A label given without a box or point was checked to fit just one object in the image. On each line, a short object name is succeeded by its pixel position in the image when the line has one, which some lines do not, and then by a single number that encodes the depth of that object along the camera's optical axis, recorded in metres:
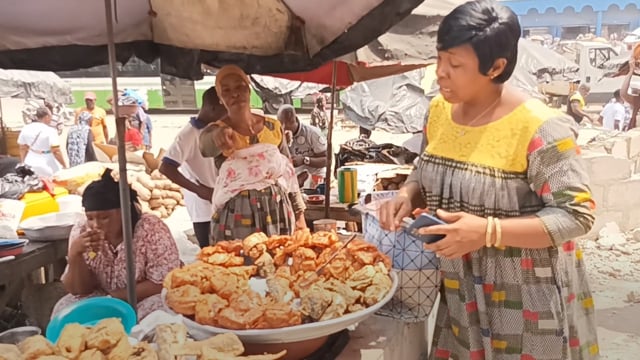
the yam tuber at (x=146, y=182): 8.27
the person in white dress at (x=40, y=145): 7.10
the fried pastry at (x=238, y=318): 1.23
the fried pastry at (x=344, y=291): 1.37
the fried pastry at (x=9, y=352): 1.05
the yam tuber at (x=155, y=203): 8.24
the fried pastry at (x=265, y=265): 1.62
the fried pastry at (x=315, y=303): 1.30
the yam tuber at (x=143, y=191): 7.99
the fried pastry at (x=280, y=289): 1.35
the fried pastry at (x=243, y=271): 1.53
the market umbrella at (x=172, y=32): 2.52
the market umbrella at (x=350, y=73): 5.00
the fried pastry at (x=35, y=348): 1.07
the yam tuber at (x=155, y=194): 8.30
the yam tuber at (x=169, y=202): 8.34
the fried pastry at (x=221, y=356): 1.10
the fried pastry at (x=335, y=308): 1.30
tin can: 4.51
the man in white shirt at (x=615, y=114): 9.99
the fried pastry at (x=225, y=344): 1.13
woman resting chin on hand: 2.22
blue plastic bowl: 1.40
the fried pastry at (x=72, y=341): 1.07
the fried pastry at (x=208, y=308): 1.27
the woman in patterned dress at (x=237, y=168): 2.98
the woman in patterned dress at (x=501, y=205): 1.41
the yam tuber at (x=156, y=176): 8.64
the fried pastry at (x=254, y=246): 1.70
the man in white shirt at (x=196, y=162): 3.54
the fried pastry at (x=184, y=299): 1.32
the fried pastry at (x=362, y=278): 1.45
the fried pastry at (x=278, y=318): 1.23
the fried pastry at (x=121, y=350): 1.07
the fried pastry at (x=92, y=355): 1.06
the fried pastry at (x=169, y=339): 1.11
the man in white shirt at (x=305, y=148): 5.38
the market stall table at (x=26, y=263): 3.21
